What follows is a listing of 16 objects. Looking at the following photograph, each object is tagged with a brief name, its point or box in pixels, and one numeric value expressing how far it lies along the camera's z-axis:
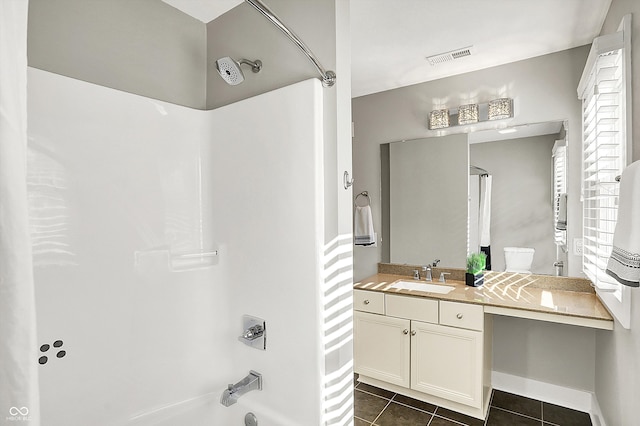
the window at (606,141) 1.59
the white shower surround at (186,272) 1.43
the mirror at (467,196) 2.68
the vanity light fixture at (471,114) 2.70
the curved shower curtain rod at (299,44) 1.27
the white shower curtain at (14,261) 0.52
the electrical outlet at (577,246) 2.47
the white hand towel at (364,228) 3.20
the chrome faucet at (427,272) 3.00
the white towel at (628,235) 1.07
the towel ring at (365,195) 3.42
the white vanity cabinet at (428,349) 2.35
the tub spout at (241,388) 1.59
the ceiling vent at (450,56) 2.48
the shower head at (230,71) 1.58
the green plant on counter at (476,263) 2.77
